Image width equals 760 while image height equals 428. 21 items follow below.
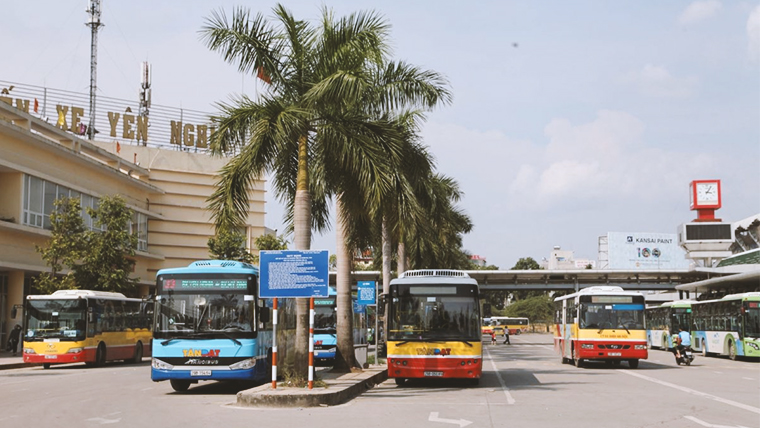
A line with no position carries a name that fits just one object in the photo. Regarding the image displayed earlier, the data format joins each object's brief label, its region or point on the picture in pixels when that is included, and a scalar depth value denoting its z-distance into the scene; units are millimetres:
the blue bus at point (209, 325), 18562
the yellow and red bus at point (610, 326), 28125
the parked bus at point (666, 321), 45688
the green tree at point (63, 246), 39938
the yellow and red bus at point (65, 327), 31531
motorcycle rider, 31703
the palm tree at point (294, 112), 18641
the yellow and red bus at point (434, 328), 20406
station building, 44094
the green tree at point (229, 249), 54109
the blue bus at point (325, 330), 30828
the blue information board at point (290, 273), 17000
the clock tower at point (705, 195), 91375
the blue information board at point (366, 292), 29234
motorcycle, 31797
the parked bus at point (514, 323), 106250
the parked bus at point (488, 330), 80250
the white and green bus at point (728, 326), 34781
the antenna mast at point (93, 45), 62406
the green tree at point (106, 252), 41281
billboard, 107750
